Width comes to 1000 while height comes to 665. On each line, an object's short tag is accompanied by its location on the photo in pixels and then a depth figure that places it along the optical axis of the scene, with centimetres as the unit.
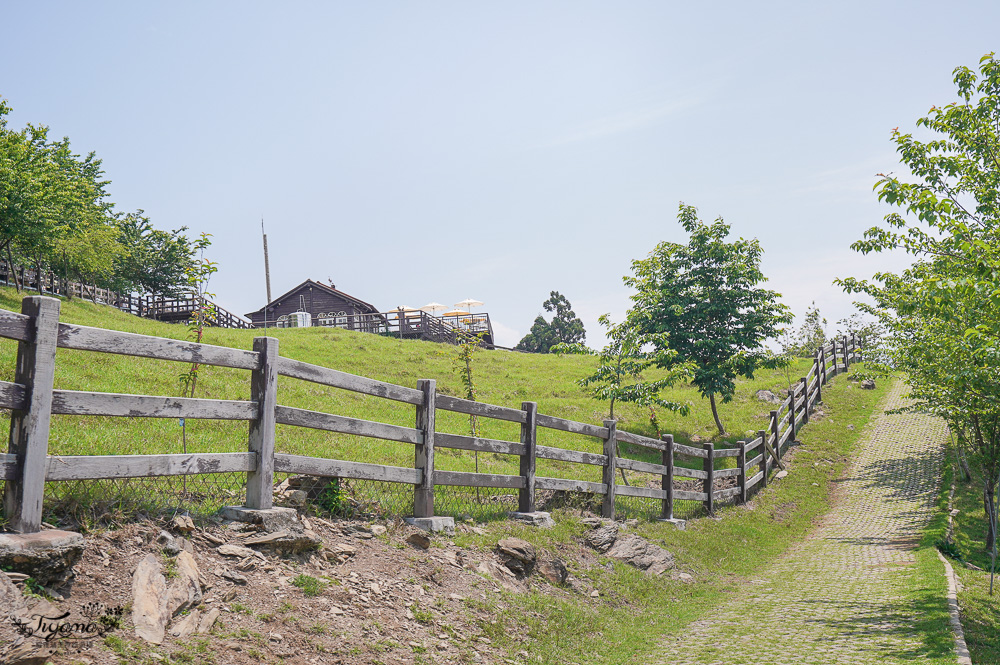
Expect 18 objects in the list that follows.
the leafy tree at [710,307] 2492
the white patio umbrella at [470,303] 5428
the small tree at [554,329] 7794
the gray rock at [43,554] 412
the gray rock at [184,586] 465
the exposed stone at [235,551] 549
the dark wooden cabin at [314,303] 5456
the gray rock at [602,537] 1011
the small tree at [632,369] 1773
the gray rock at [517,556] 801
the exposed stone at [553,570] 835
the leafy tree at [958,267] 860
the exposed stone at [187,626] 447
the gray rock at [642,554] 1017
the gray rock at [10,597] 376
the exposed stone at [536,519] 961
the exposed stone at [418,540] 727
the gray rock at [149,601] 431
